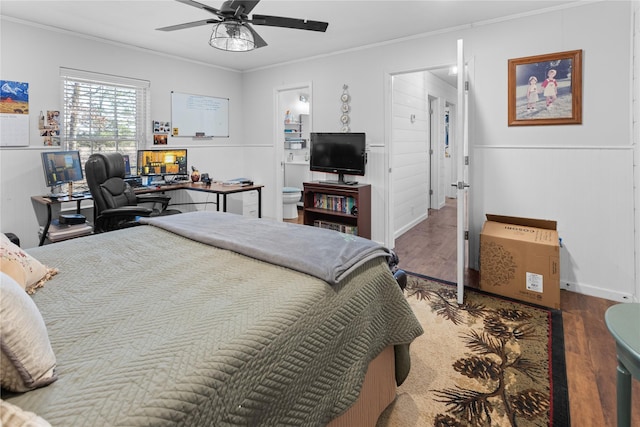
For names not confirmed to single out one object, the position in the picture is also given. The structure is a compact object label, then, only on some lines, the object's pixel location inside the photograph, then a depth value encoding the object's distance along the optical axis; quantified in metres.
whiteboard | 4.93
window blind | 3.90
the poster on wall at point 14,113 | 3.40
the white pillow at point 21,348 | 0.74
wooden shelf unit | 4.38
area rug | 1.71
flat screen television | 4.39
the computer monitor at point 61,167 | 3.47
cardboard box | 2.82
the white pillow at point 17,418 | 0.63
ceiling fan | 2.27
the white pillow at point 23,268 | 1.21
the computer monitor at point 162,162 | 4.36
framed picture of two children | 3.06
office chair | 3.22
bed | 0.79
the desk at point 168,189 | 3.41
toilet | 5.87
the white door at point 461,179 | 2.82
